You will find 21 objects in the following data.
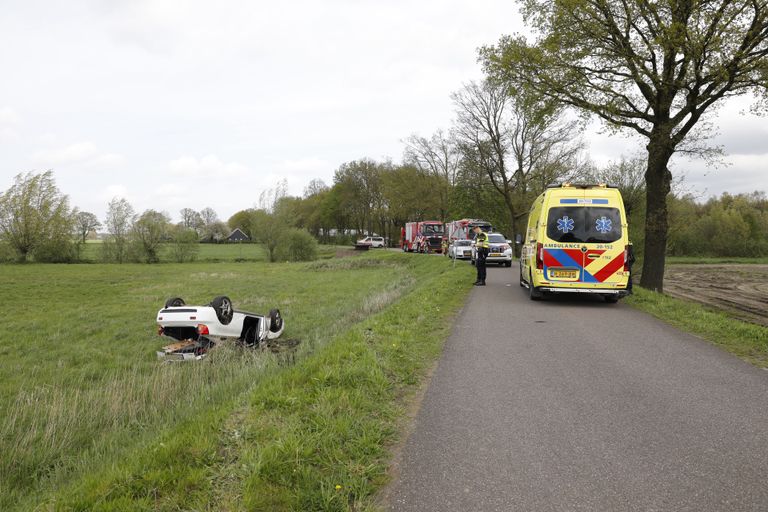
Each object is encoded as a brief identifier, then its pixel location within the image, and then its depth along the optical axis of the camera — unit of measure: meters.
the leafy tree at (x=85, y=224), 51.22
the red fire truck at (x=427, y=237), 39.53
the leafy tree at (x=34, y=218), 47.38
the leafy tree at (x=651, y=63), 12.06
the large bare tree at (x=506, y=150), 36.88
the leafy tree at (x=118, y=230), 50.47
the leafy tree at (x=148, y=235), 51.31
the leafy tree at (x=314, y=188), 91.94
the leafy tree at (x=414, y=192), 54.84
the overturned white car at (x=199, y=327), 8.45
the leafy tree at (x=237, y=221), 125.18
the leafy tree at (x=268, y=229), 52.84
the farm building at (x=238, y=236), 116.12
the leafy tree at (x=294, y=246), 52.83
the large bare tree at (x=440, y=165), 54.59
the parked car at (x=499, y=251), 25.38
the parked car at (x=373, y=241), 60.59
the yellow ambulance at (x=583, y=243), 10.72
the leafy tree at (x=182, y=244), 52.56
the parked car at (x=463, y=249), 27.86
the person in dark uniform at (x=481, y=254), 14.78
